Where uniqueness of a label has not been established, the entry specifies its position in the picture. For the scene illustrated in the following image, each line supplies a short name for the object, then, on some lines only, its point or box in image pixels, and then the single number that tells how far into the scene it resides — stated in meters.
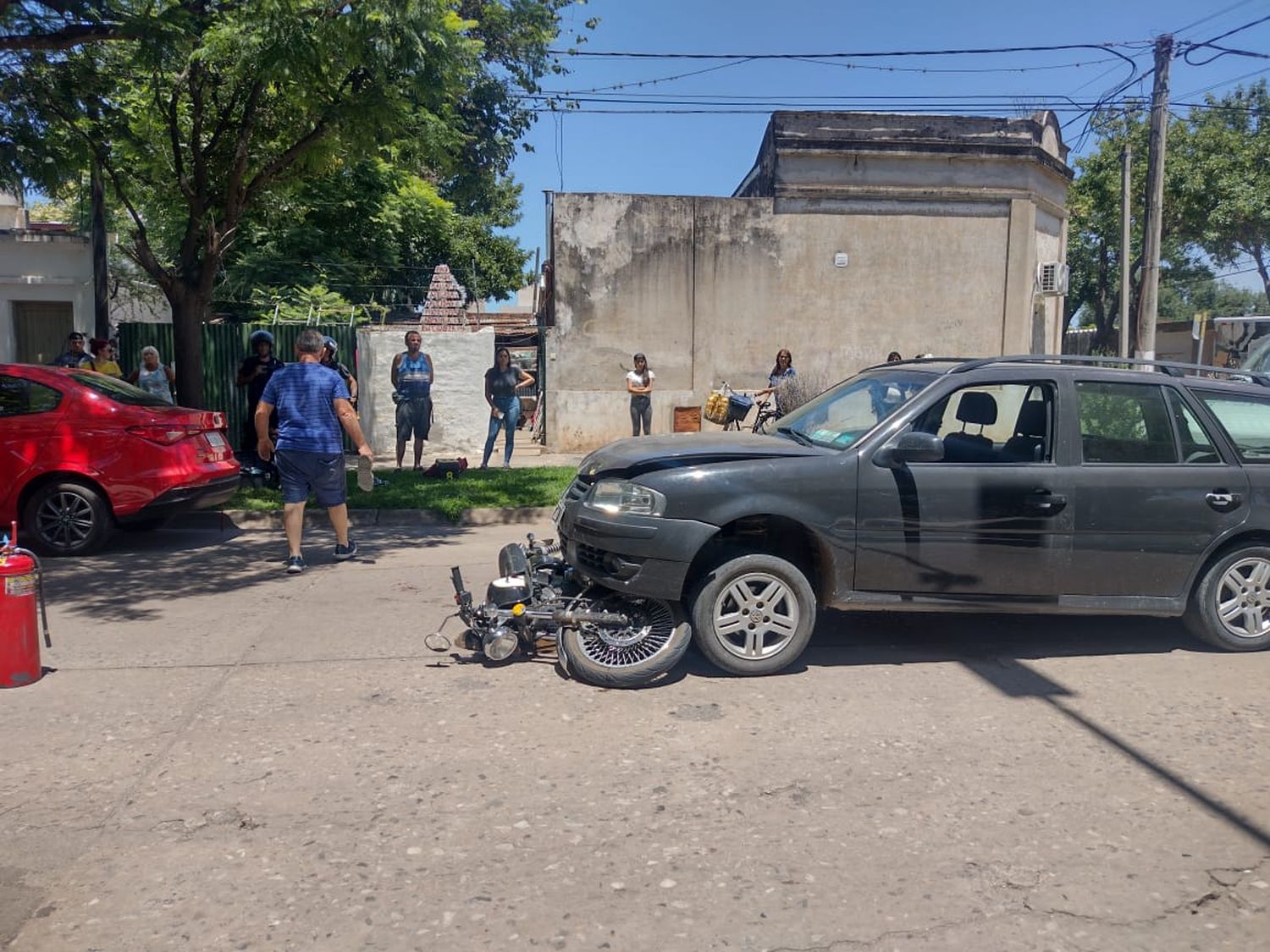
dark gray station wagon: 5.25
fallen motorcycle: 5.23
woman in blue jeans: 12.98
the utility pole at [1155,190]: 15.24
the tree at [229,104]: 8.98
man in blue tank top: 12.31
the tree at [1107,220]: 28.33
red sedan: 8.27
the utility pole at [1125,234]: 22.25
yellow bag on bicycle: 13.44
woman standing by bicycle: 13.55
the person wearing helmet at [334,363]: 11.07
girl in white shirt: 14.25
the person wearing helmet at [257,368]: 11.15
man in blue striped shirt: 7.73
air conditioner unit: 17.42
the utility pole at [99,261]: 13.96
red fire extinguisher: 4.97
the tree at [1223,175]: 27.11
